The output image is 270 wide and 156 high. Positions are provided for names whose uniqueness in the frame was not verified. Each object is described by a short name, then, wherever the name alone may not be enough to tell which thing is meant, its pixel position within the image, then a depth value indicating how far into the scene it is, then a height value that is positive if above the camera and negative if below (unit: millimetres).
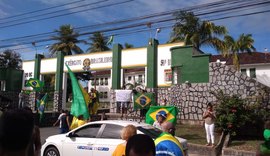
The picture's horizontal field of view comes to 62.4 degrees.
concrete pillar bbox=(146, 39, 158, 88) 15538 +2186
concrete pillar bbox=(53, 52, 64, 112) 19001 +973
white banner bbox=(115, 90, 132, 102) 15167 -77
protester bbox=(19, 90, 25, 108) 19341 -424
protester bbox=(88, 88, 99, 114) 12733 -480
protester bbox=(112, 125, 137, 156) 3297 -601
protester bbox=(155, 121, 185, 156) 2527 -603
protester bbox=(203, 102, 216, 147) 8385 -1085
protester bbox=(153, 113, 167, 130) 6702 -777
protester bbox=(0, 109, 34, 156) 1547 -286
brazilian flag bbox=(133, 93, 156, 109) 14274 -442
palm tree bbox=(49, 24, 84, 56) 30333 +6543
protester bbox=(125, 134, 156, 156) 1939 -458
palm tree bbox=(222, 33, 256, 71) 22436 +5326
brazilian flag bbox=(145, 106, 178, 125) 9701 -822
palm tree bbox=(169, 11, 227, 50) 17490 +5082
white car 5885 -1264
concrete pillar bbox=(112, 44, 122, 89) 16849 +2042
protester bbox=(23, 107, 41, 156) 3432 -771
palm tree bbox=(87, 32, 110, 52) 33172 +7536
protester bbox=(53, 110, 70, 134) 9488 -1257
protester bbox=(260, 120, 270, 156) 2920 -682
